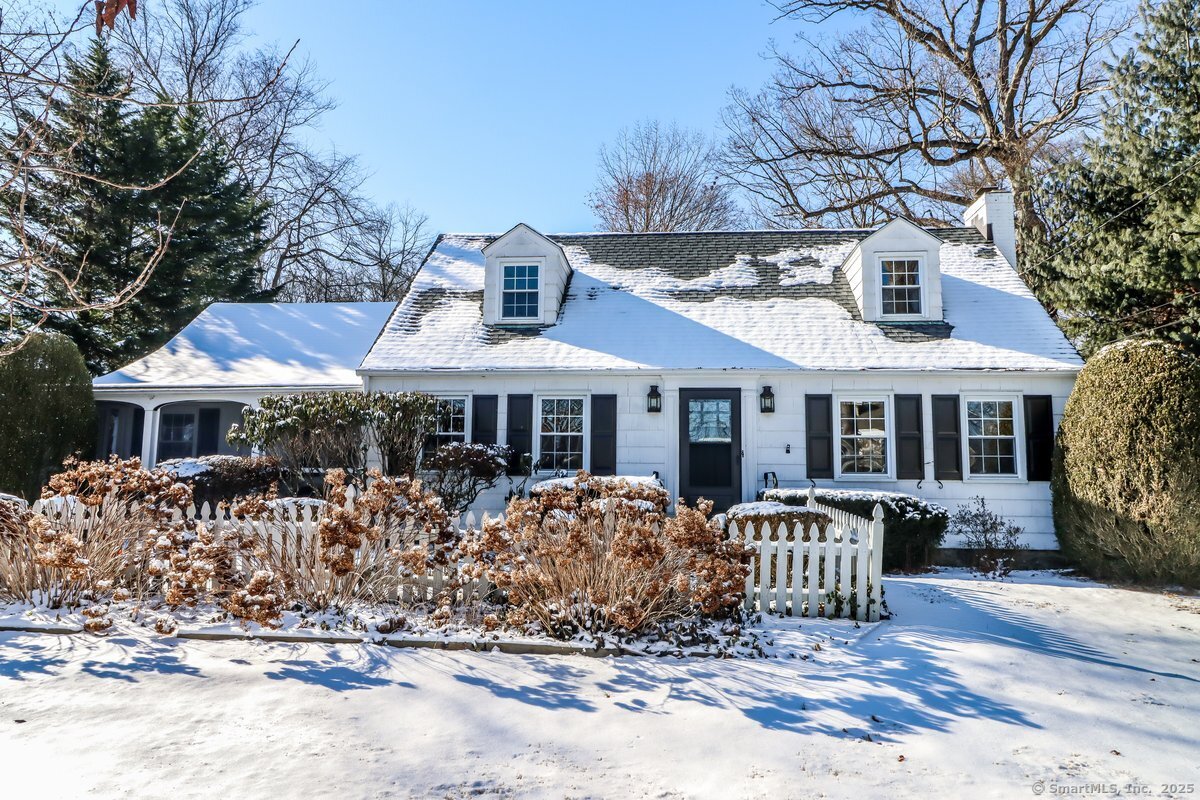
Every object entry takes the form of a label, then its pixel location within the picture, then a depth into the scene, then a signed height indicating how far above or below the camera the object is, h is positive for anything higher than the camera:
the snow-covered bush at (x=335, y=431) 9.74 +0.39
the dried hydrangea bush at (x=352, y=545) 5.66 -0.67
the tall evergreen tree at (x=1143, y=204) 10.54 +4.12
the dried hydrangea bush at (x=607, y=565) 5.39 -0.75
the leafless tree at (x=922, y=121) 19.23 +9.91
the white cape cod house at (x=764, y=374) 10.77 +1.37
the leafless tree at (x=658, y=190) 26.78 +10.03
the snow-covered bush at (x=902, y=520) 9.51 -0.63
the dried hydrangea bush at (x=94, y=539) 5.86 -0.67
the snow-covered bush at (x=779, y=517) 7.50 -0.49
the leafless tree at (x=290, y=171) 24.42 +9.87
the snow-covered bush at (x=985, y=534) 10.20 -0.87
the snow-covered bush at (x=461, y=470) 10.05 -0.09
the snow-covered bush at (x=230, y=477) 9.94 -0.24
